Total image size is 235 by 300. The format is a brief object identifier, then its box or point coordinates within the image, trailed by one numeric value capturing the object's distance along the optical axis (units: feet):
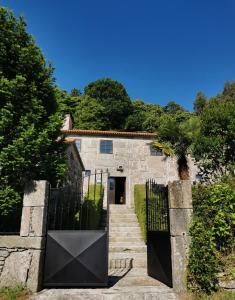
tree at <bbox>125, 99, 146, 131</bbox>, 108.88
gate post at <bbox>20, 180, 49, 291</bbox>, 17.80
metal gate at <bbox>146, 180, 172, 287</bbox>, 19.51
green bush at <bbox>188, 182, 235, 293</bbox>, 16.78
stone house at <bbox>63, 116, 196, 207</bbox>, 71.00
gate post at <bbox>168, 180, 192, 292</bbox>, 17.51
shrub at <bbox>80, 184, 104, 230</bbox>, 34.65
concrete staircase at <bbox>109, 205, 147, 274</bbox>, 28.64
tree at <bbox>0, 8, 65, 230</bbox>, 20.31
